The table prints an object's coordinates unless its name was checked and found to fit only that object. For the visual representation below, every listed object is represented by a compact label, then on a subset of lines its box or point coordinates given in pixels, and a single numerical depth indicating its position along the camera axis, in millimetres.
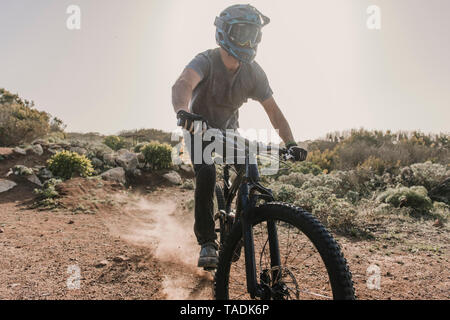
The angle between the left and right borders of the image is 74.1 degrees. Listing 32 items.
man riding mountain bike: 2590
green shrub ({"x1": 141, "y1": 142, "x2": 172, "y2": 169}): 11398
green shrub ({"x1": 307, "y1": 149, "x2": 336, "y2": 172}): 10914
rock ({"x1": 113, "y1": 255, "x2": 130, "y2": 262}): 3941
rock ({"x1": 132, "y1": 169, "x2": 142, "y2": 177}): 10773
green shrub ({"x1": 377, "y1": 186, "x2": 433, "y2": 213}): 5994
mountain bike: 1591
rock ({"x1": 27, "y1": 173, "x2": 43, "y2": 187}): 8344
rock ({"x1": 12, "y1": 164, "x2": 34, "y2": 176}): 8484
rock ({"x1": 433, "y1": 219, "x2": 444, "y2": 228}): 5234
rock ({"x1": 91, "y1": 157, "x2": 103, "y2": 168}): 10767
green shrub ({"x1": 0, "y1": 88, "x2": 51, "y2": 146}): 12820
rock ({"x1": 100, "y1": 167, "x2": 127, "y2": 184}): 9789
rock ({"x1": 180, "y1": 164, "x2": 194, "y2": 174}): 12102
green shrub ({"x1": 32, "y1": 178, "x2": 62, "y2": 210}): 6848
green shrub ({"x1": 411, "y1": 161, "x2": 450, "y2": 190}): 7348
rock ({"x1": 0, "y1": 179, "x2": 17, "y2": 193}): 7771
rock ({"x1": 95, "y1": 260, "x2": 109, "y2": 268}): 3727
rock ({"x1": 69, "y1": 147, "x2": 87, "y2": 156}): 11155
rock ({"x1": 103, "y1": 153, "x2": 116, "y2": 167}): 11078
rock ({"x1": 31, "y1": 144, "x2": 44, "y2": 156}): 10172
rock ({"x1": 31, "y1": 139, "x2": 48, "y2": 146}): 10914
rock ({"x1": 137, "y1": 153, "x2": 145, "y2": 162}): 11648
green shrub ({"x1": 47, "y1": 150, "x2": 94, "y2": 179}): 8875
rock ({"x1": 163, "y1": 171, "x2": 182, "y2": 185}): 10734
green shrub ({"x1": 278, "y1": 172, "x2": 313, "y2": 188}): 8414
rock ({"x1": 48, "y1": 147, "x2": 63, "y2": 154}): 10539
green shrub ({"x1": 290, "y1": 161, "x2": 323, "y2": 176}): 9621
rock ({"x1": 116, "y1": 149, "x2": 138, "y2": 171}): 10977
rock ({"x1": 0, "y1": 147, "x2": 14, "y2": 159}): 9641
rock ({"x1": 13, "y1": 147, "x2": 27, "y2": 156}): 9969
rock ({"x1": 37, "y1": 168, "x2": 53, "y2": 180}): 8633
